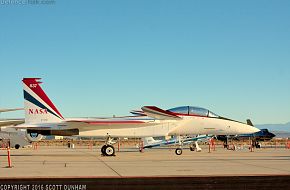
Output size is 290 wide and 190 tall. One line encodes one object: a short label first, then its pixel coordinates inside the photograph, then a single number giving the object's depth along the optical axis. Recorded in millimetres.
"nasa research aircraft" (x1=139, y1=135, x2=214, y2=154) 33456
